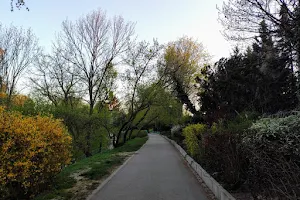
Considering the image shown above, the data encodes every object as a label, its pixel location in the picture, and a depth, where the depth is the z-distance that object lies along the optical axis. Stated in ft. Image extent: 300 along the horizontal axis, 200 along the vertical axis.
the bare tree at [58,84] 73.49
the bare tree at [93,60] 70.85
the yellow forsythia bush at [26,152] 15.96
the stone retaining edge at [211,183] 16.62
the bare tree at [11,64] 70.49
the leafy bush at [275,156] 10.73
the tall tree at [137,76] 75.66
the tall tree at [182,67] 81.61
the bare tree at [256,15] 28.91
